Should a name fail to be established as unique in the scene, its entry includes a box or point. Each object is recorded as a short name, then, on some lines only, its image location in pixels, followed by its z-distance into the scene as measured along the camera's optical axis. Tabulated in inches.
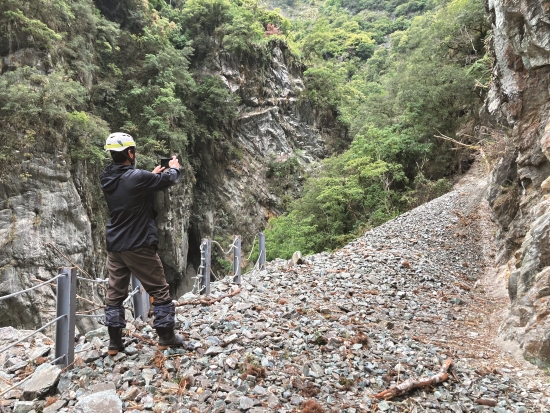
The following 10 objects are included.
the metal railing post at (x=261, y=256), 312.6
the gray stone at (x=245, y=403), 109.1
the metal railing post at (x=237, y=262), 255.5
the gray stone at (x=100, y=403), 102.9
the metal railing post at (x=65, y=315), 123.0
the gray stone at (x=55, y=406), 103.9
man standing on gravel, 124.1
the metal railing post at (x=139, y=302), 161.3
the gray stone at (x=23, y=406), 103.0
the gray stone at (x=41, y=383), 107.5
